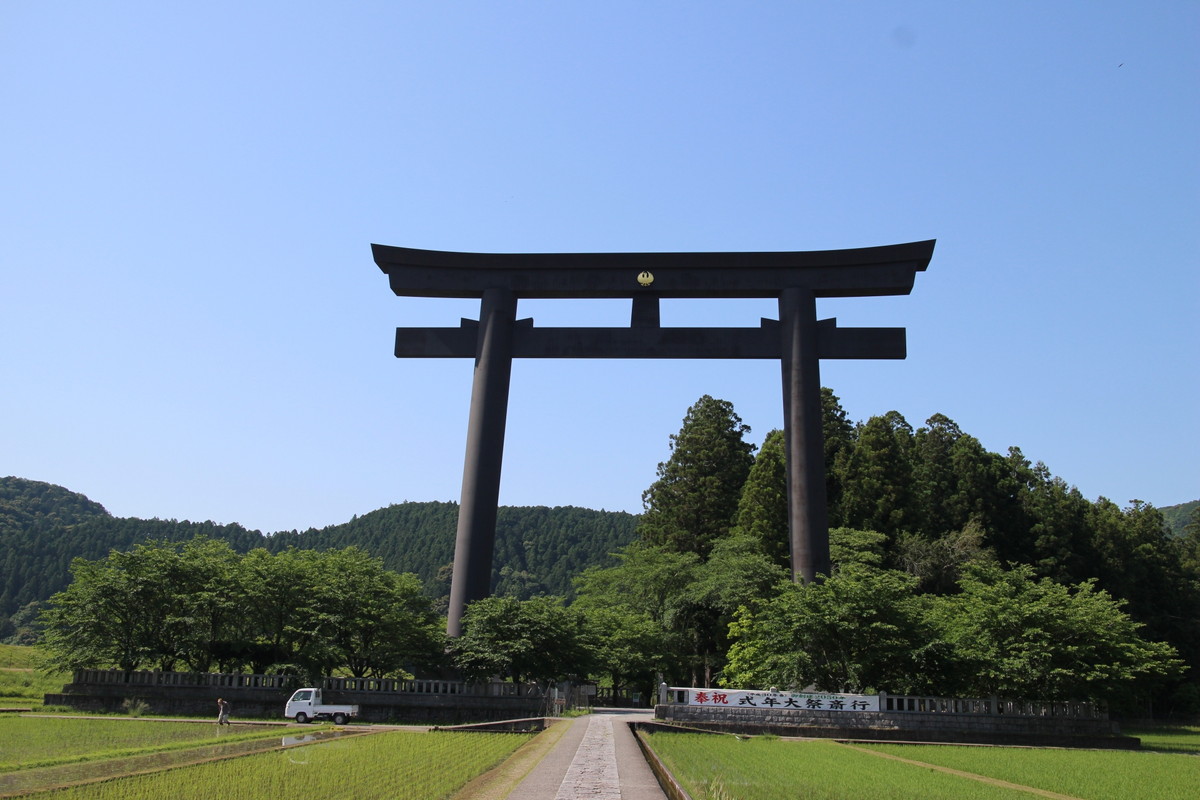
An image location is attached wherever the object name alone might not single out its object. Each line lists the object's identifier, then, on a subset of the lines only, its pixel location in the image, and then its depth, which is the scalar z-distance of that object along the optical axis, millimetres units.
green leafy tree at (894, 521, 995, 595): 43625
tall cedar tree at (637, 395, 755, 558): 57594
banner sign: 24859
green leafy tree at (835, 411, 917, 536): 48906
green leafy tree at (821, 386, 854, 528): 50481
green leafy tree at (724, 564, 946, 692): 25938
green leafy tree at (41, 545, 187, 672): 29719
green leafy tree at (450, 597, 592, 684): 28438
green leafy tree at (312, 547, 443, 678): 29234
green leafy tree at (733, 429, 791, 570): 47719
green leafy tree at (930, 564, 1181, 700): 25000
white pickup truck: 25734
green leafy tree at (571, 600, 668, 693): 42694
